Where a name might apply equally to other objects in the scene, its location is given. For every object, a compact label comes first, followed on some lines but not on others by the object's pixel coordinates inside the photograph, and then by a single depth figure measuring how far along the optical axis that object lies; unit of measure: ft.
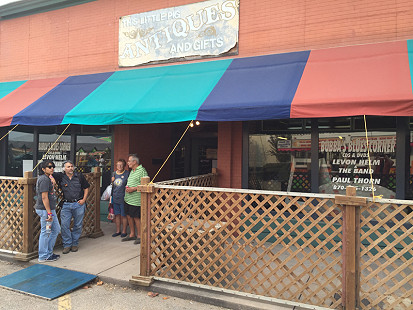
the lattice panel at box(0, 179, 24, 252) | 18.52
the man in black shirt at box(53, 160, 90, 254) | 18.90
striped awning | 15.38
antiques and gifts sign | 22.90
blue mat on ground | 14.02
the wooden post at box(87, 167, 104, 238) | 22.34
